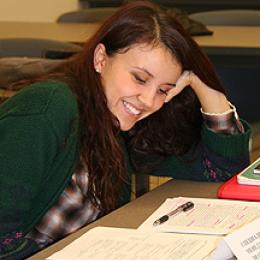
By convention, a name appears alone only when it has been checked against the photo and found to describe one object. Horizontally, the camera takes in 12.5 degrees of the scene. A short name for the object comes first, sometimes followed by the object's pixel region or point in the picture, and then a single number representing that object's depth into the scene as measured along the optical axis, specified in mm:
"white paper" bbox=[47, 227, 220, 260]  2021
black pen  2201
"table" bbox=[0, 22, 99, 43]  4283
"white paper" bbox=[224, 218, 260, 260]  1924
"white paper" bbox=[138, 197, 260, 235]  2158
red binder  2340
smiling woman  2195
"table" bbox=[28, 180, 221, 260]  2134
